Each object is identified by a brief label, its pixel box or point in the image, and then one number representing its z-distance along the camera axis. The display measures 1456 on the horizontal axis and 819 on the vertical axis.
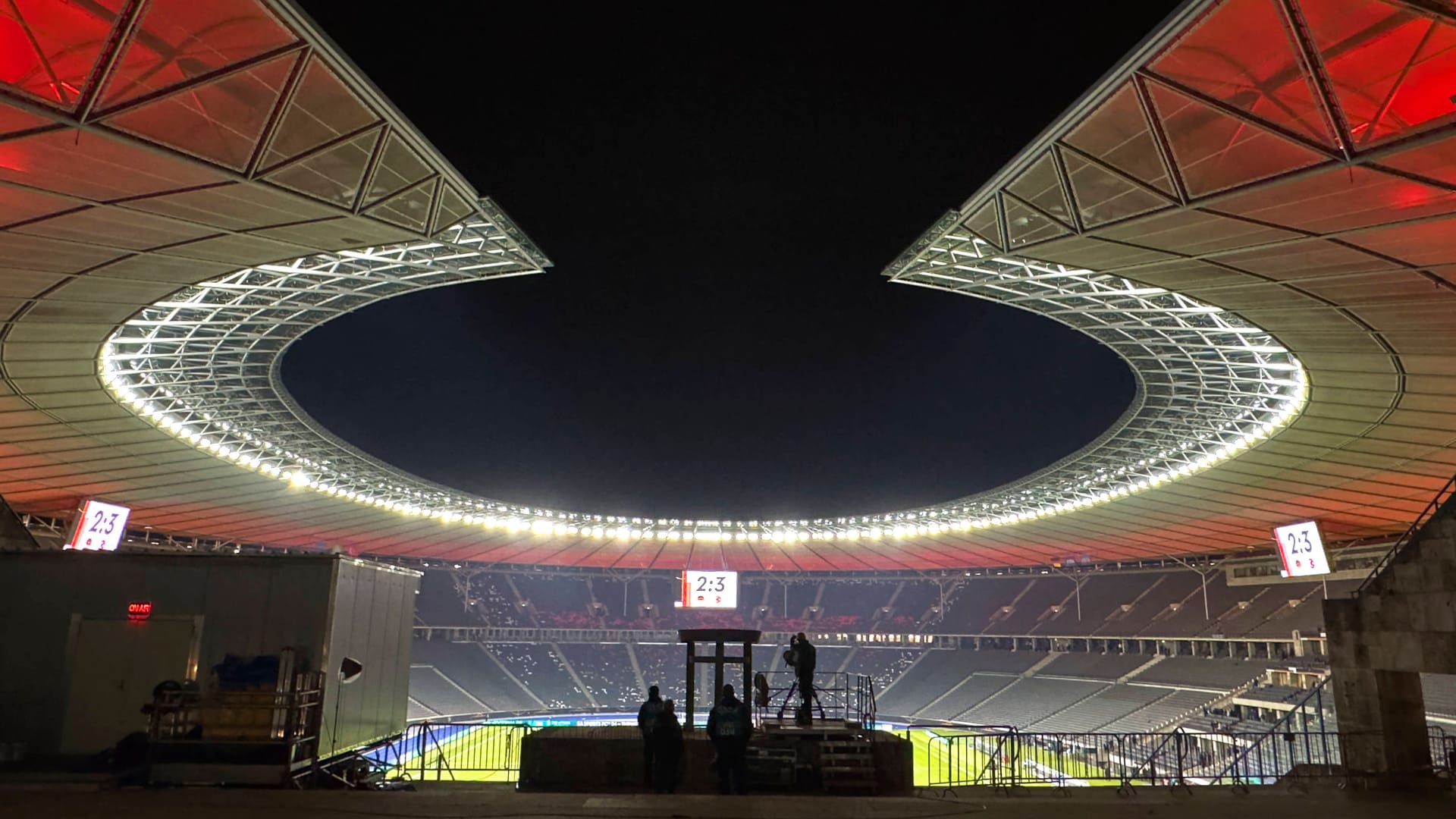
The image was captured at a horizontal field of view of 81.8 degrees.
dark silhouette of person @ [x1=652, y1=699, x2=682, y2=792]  13.21
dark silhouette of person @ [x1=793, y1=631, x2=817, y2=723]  16.64
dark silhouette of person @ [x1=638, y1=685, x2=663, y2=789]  13.36
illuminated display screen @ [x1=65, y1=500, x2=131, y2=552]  35.78
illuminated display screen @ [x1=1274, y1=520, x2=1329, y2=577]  39.78
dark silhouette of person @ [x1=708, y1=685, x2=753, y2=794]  12.80
